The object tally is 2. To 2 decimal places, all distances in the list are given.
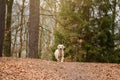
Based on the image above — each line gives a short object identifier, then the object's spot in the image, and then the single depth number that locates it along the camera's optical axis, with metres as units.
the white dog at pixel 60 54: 14.20
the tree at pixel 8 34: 20.69
